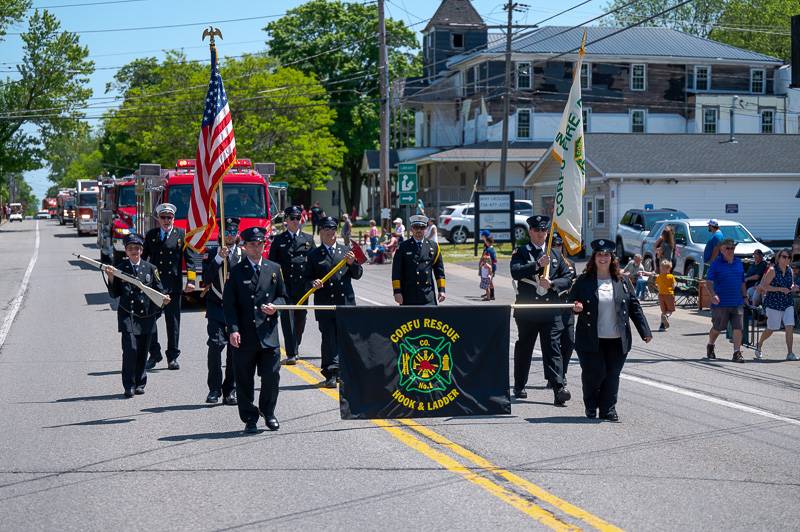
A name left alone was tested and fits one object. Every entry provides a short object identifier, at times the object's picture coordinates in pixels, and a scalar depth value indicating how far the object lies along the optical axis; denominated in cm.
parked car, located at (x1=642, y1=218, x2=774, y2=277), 2816
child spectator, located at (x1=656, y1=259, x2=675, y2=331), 2048
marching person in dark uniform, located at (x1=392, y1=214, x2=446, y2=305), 1279
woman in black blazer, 1062
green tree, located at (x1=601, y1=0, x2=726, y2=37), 9556
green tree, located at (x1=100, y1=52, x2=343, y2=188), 6353
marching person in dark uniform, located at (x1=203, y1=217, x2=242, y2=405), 1162
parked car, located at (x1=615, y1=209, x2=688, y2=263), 3450
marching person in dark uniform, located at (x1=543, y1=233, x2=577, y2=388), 1187
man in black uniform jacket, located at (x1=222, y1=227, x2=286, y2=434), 991
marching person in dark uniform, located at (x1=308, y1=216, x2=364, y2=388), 1244
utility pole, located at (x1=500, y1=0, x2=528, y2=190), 4381
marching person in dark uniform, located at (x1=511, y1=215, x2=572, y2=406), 1147
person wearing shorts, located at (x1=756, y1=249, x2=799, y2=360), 1673
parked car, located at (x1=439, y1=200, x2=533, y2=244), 4931
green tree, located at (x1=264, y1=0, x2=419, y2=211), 7944
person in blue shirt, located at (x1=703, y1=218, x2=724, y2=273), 2153
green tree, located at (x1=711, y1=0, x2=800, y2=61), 8650
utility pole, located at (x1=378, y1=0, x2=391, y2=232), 3994
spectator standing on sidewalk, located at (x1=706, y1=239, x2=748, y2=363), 1636
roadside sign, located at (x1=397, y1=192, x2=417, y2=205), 4022
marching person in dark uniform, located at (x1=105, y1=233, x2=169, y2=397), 1202
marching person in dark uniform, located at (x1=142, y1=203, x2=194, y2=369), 1424
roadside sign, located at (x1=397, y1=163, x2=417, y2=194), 4050
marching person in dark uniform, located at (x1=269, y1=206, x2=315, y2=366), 1410
